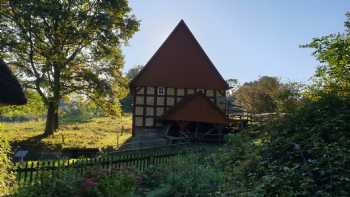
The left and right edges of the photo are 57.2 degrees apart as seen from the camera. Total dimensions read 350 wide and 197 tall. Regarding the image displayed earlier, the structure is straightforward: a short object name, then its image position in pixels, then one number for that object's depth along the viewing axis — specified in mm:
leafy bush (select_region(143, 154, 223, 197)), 7629
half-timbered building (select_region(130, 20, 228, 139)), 23531
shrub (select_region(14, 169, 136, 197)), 6586
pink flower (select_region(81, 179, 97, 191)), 6652
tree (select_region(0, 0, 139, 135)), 21672
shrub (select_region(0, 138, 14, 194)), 7113
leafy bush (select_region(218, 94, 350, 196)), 6164
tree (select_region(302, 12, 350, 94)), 8969
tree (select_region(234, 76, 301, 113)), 28912
